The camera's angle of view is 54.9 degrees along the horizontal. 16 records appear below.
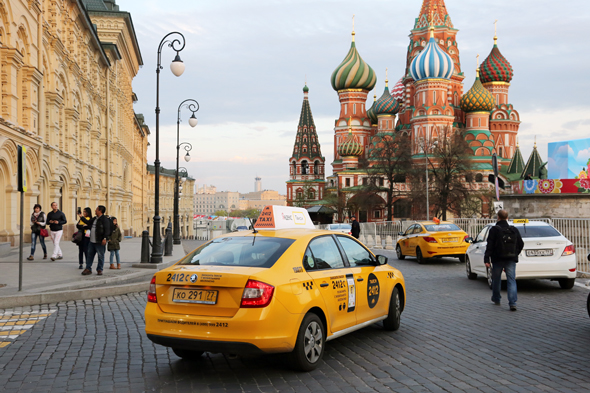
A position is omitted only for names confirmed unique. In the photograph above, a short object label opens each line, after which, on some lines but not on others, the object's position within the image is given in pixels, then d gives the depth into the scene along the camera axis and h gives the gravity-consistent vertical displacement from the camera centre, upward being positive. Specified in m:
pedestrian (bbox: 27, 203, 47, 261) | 16.92 -0.07
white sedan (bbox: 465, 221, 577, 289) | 12.04 -0.89
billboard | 41.44 +4.31
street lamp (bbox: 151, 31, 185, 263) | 17.39 +3.05
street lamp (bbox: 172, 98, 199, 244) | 31.91 +1.63
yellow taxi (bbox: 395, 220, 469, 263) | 19.34 -0.78
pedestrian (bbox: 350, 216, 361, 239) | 29.07 -0.51
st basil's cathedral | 77.38 +16.58
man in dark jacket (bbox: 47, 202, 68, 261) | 16.41 -0.01
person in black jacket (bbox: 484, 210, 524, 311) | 10.12 -0.60
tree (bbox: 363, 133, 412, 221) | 64.06 +6.36
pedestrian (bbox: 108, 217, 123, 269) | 15.02 -0.50
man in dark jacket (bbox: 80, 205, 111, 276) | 13.29 -0.37
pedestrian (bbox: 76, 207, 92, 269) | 14.43 -0.22
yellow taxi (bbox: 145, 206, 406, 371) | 5.41 -0.78
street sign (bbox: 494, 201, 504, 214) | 20.17 +0.46
